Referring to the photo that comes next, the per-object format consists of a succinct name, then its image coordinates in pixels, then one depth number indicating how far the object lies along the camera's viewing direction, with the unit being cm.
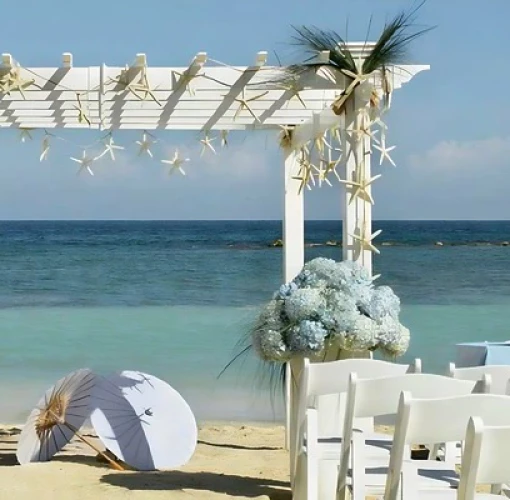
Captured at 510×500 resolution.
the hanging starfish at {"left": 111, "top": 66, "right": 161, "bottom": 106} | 688
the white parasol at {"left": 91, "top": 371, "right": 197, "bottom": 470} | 699
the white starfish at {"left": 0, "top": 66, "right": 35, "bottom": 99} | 682
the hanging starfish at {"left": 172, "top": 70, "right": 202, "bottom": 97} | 700
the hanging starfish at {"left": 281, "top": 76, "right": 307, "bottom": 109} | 670
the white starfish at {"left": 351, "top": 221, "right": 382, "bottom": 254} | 636
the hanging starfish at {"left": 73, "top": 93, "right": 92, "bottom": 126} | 698
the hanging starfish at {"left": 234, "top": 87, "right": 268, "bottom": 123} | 707
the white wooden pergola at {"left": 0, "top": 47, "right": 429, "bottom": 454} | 642
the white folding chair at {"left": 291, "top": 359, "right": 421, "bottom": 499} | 506
